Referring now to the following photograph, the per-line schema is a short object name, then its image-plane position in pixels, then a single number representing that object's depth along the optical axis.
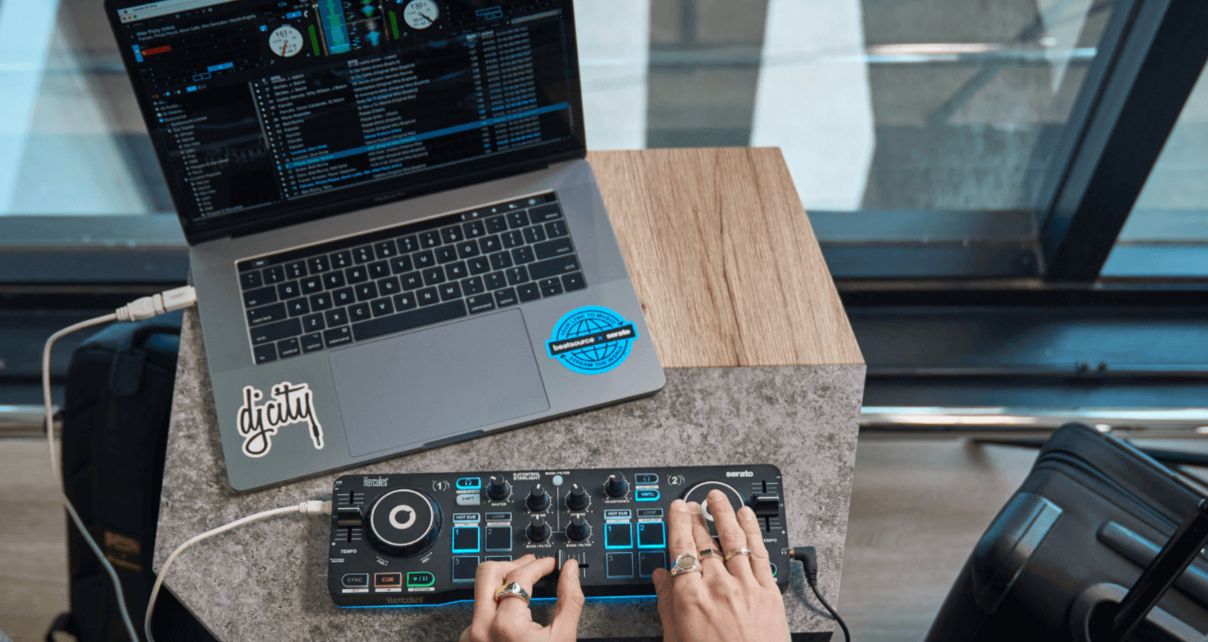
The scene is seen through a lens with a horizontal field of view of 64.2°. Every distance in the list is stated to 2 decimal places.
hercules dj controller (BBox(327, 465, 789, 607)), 0.82
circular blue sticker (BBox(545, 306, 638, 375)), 0.94
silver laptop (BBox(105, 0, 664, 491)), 0.89
